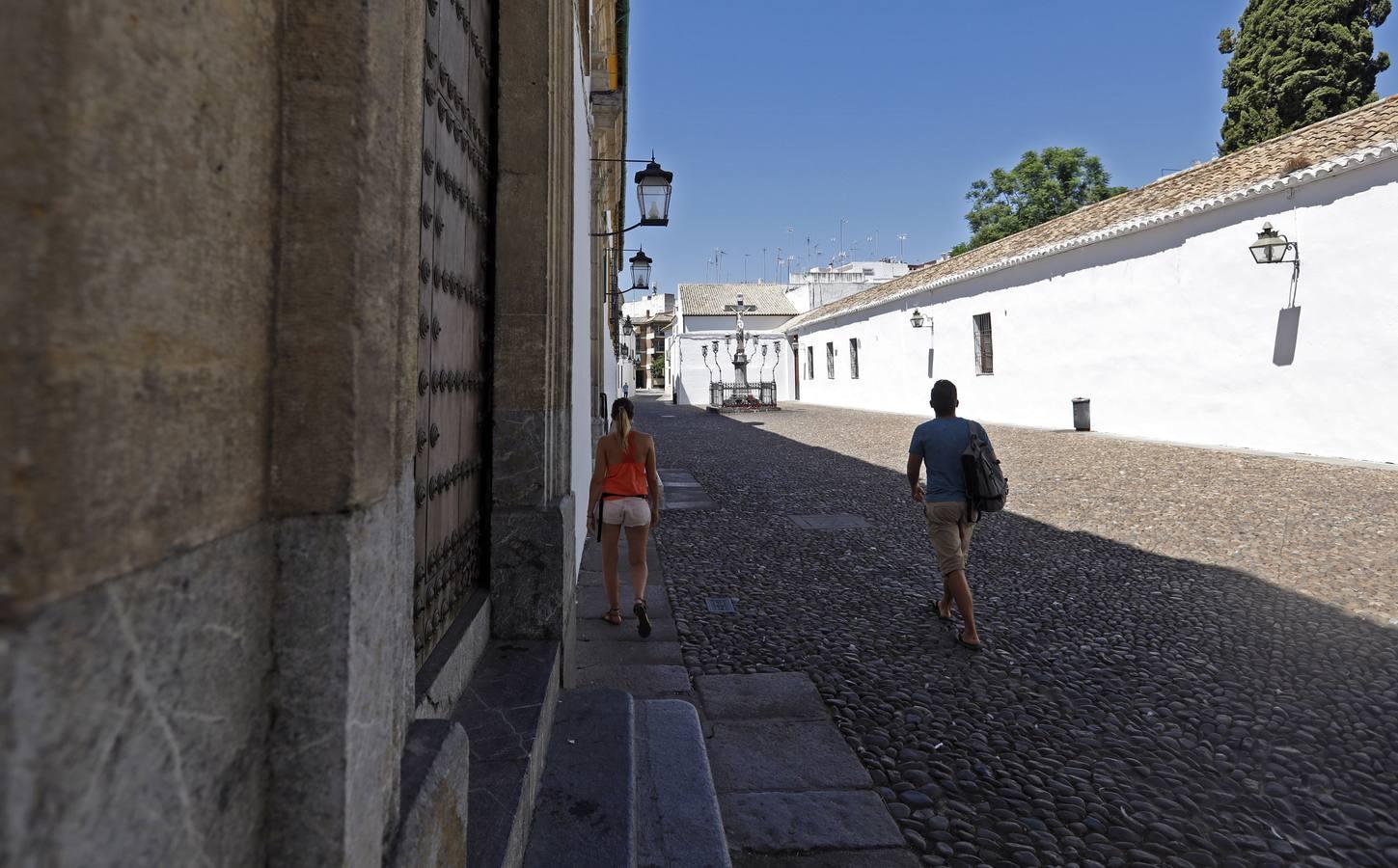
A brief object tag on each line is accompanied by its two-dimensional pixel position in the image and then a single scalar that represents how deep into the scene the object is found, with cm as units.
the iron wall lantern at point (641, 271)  1465
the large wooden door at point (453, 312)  197
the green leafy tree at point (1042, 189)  3294
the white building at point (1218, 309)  1009
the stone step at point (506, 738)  156
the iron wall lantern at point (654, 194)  754
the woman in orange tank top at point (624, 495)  430
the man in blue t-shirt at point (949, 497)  404
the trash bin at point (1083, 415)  1541
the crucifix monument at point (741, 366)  2941
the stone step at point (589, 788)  180
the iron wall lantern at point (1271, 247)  1076
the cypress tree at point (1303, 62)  1952
